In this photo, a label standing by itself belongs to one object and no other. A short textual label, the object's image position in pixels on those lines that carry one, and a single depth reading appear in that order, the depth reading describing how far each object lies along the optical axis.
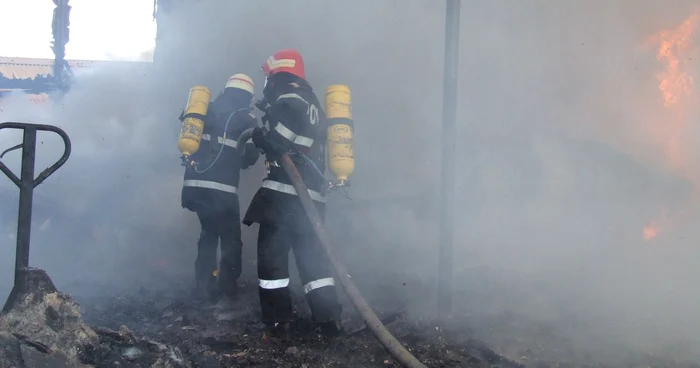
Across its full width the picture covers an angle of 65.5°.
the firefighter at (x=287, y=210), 4.11
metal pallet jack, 2.99
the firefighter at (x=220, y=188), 5.22
